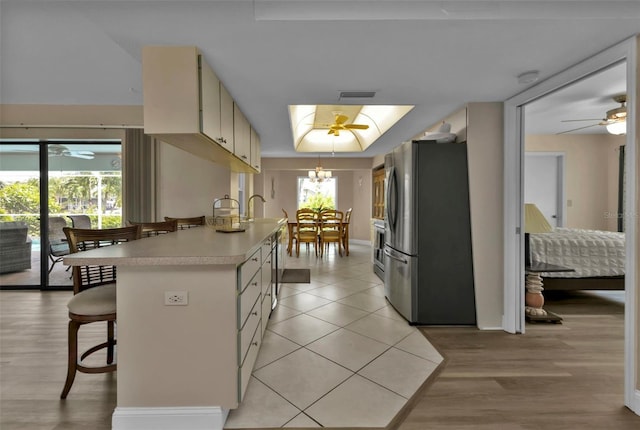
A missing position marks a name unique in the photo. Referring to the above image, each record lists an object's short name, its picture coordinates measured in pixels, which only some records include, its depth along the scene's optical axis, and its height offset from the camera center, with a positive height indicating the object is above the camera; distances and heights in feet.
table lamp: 9.08 -0.35
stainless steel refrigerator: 9.27 -0.88
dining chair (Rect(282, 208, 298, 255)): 21.43 -1.74
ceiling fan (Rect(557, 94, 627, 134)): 10.96 +3.66
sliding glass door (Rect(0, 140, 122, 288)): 13.07 +0.87
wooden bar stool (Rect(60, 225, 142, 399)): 5.39 -1.59
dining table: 21.40 -1.67
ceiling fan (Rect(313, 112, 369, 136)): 14.28 +4.13
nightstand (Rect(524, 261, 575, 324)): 9.62 -2.88
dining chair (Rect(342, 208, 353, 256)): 21.76 -1.65
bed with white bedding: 11.34 -1.93
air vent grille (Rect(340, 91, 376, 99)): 8.48 +3.35
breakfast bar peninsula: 4.82 -2.16
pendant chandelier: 21.50 +2.68
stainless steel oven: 14.62 -2.04
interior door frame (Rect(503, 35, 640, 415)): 5.61 +0.35
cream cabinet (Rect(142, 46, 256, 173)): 6.07 +2.45
